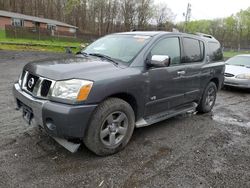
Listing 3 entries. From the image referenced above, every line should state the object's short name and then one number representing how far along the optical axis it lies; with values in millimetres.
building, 33178
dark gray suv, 2408
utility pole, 39370
